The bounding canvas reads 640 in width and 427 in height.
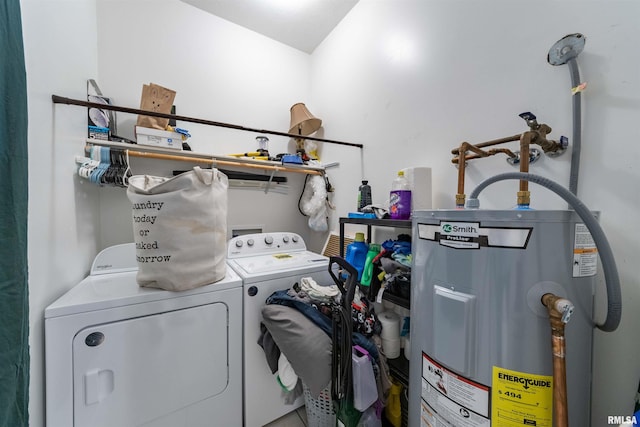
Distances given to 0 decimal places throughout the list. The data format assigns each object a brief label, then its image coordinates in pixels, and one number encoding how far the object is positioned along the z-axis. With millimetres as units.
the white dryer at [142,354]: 864
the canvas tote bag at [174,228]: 992
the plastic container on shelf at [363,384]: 928
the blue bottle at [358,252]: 1387
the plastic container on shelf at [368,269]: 1226
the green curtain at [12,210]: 469
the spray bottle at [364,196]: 1571
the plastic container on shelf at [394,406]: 1174
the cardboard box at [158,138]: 1552
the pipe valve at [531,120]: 801
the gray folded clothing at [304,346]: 986
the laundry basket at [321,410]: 1146
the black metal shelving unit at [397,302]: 1027
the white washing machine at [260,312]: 1230
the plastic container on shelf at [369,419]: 1001
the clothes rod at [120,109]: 978
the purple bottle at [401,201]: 1157
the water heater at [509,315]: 544
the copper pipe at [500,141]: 847
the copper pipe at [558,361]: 499
